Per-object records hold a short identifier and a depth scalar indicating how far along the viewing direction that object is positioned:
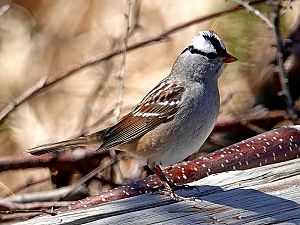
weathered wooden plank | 5.19
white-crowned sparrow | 6.95
